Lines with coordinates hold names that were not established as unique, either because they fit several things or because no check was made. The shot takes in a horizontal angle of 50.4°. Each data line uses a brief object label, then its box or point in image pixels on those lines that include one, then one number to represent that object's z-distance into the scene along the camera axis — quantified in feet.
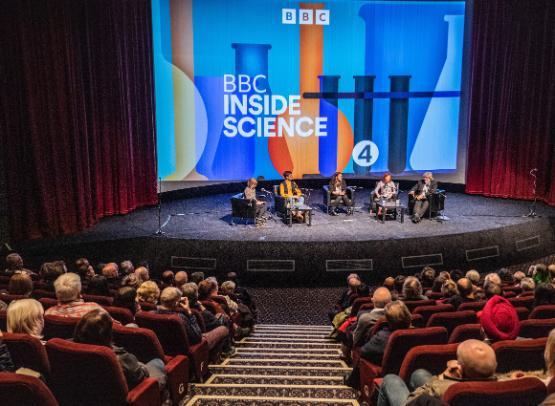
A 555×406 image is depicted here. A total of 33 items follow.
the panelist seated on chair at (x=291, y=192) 31.78
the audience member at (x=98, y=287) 15.69
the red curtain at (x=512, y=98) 37.24
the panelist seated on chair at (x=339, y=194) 33.83
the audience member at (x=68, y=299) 12.45
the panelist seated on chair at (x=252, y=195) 30.94
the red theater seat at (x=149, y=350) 11.39
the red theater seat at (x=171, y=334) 12.59
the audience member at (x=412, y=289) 15.79
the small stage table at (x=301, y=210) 30.78
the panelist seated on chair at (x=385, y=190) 33.01
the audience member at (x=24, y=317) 10.64
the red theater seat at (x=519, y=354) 10.14
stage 27.45
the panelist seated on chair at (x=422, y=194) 31.89
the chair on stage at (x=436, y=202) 32.07
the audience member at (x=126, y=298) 13.62
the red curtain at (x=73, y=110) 26.05
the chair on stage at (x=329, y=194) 33.88
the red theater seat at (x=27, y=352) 9.82
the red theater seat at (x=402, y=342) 11.34
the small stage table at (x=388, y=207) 31.76
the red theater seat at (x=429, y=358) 10.25
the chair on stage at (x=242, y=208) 30.96
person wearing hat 12.27
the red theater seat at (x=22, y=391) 7.95
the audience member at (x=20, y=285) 14.51
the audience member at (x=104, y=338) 9.74
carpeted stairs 12.09
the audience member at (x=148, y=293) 14.38
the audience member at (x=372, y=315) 13.61
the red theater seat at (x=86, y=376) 9.32
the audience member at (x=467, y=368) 8.43
